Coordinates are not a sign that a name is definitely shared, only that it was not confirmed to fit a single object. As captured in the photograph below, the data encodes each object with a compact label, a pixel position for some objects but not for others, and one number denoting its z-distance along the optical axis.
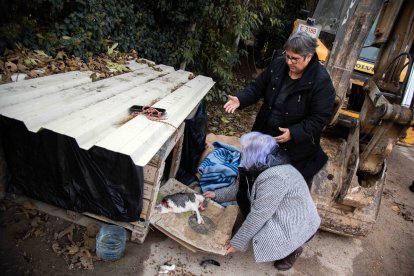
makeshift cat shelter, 2.28
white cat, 3.04
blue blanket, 3.88
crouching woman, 2.54
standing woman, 2.80
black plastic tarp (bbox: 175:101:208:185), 3.92
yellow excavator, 3.02
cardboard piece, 2.82
